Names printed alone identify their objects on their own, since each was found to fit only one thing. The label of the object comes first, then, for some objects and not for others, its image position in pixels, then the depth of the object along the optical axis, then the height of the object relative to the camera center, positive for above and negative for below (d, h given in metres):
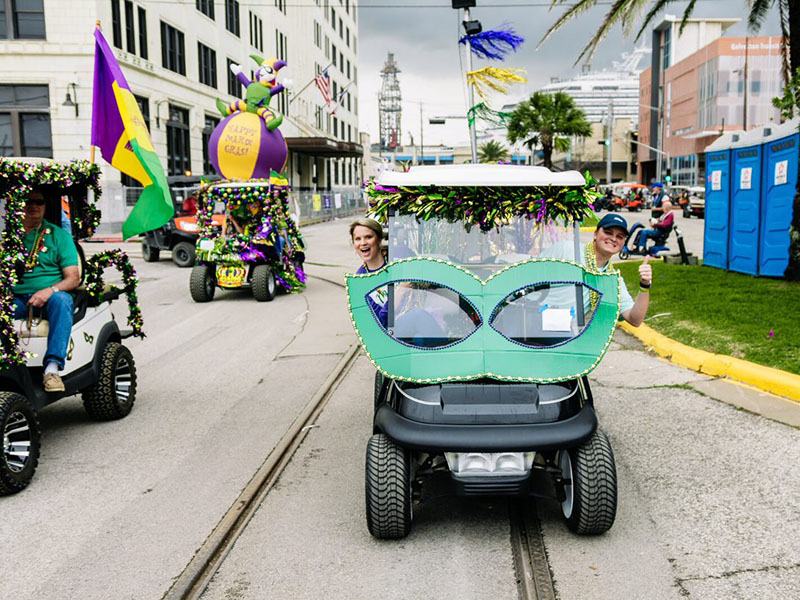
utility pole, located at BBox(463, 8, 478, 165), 10.32 +1.00
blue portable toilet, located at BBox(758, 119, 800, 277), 11.85 +0.05
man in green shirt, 5.45 -0.56
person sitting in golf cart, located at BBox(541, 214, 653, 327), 4.65 -0.35
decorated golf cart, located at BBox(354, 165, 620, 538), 3.88 -0.81
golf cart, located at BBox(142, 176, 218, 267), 18.97 -0.80
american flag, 36.50 +5.55
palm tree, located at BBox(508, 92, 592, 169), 43.75 +4.52
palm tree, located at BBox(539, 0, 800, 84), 11.89 +2.90
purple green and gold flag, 6.29 +0.53
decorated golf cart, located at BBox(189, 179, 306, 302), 13.29 -0.65
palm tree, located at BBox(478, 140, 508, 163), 92.31 +5.85
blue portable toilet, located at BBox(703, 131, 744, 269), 14.14 -0.03
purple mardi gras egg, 16.44 +1.17
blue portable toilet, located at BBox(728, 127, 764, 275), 12.99 -0.08
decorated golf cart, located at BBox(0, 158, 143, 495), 4.88 -0.96
